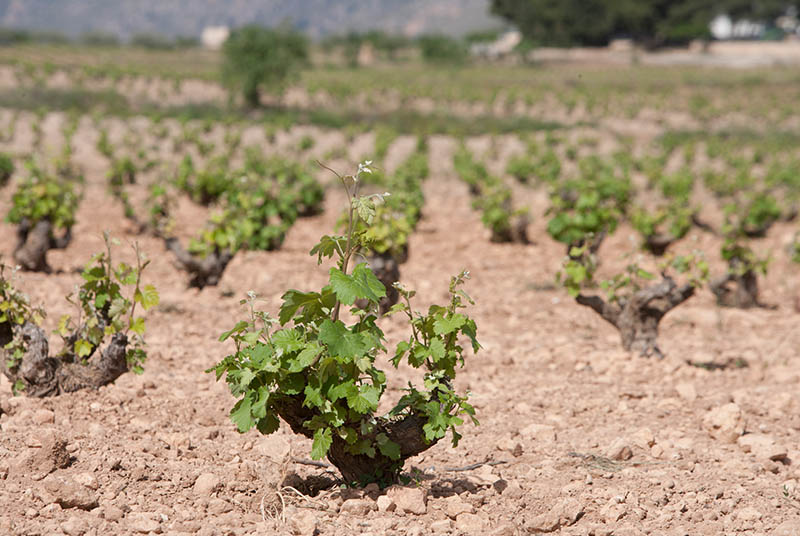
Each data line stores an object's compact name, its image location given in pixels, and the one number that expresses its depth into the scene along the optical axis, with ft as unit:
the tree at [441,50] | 435.94
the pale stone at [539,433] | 33.75
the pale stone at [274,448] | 29.55
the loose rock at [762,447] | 31.81
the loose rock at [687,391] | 39.37
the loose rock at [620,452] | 31.30
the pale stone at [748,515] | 25.82
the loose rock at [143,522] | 23.76
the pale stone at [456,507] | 26.02
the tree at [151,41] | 565.12
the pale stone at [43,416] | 30.86
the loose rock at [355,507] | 25.57
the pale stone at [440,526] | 25.03
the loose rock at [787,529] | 24.59
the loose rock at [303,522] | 24.08
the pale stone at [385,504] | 25.62
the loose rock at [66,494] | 24.49
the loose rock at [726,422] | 34.17
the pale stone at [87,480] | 25.67
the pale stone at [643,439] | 32.68
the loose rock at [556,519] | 25.30
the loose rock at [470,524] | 25.25
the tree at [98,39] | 617.13
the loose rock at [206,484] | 26.37
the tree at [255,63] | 198.49
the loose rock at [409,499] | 25.72
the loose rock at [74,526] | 23.09
